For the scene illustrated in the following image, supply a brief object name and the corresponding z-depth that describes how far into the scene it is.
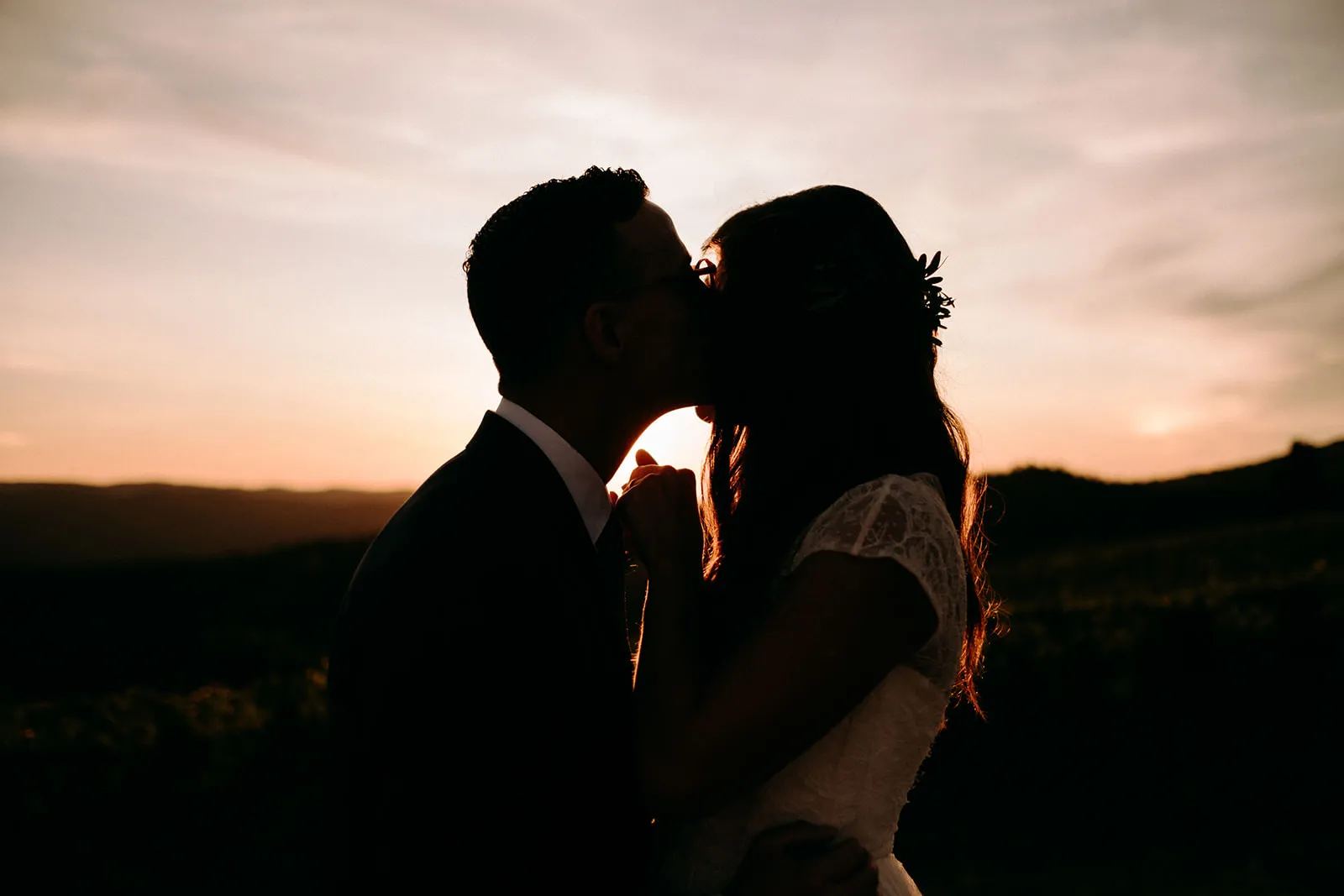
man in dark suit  2.19
